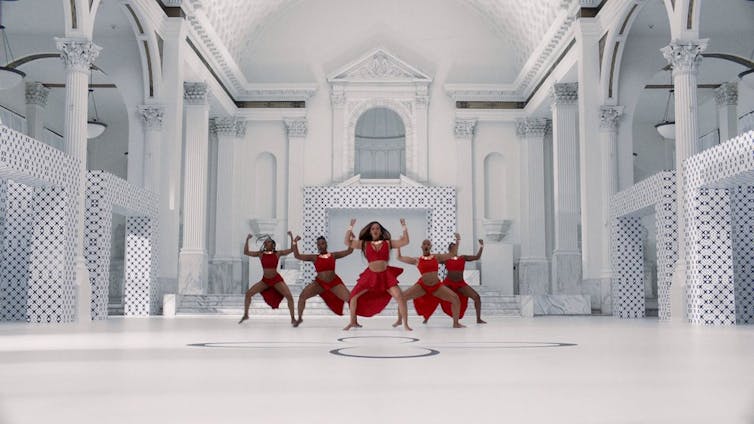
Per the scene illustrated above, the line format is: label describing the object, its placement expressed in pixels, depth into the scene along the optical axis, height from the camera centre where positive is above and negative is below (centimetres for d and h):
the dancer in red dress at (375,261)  1006 +9
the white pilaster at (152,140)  1830 +298
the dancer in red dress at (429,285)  1030 -23
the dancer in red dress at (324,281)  1117 -19
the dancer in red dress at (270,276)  1182 -13
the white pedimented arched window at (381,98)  2592 +560
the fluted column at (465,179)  2573 +292
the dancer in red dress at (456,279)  1205 -17
